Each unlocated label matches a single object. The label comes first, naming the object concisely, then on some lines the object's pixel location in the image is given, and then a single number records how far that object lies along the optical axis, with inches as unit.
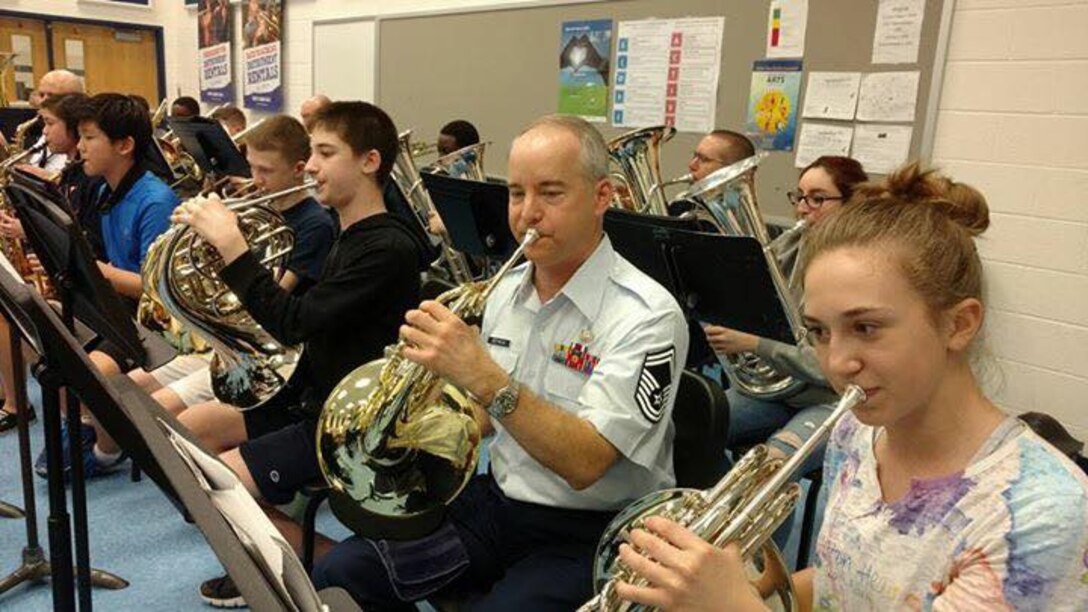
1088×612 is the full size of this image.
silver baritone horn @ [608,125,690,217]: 135.7
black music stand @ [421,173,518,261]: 124.0
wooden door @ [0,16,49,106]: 349.7
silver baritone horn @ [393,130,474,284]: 164.6
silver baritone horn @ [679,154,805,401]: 102.7
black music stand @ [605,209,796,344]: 82.1
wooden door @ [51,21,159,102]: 367.2
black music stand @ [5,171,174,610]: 67.1
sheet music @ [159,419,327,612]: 33.3
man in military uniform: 60.8
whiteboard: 263.7
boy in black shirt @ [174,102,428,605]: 87.9
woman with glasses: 93.4
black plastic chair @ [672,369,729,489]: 70.9
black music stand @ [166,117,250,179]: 170.9
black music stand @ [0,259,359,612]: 31.0
